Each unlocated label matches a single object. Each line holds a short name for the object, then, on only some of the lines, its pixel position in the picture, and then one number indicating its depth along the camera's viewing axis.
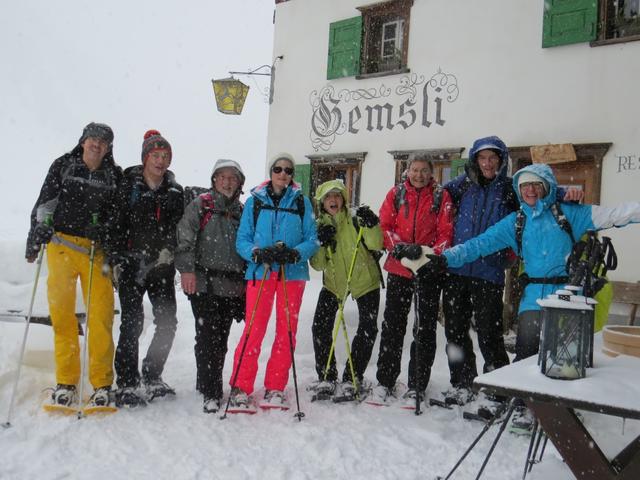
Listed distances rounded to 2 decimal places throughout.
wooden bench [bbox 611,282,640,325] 6.38
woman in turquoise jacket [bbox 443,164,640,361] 3.28
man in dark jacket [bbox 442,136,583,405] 3.90
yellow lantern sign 9.84
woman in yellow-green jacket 4.18
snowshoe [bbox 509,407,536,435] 3.50
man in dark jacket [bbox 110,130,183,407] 3.86
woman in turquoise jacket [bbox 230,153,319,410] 3.91
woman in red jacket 4.08
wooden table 1.83
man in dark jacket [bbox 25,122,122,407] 3.66
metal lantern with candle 2.08
